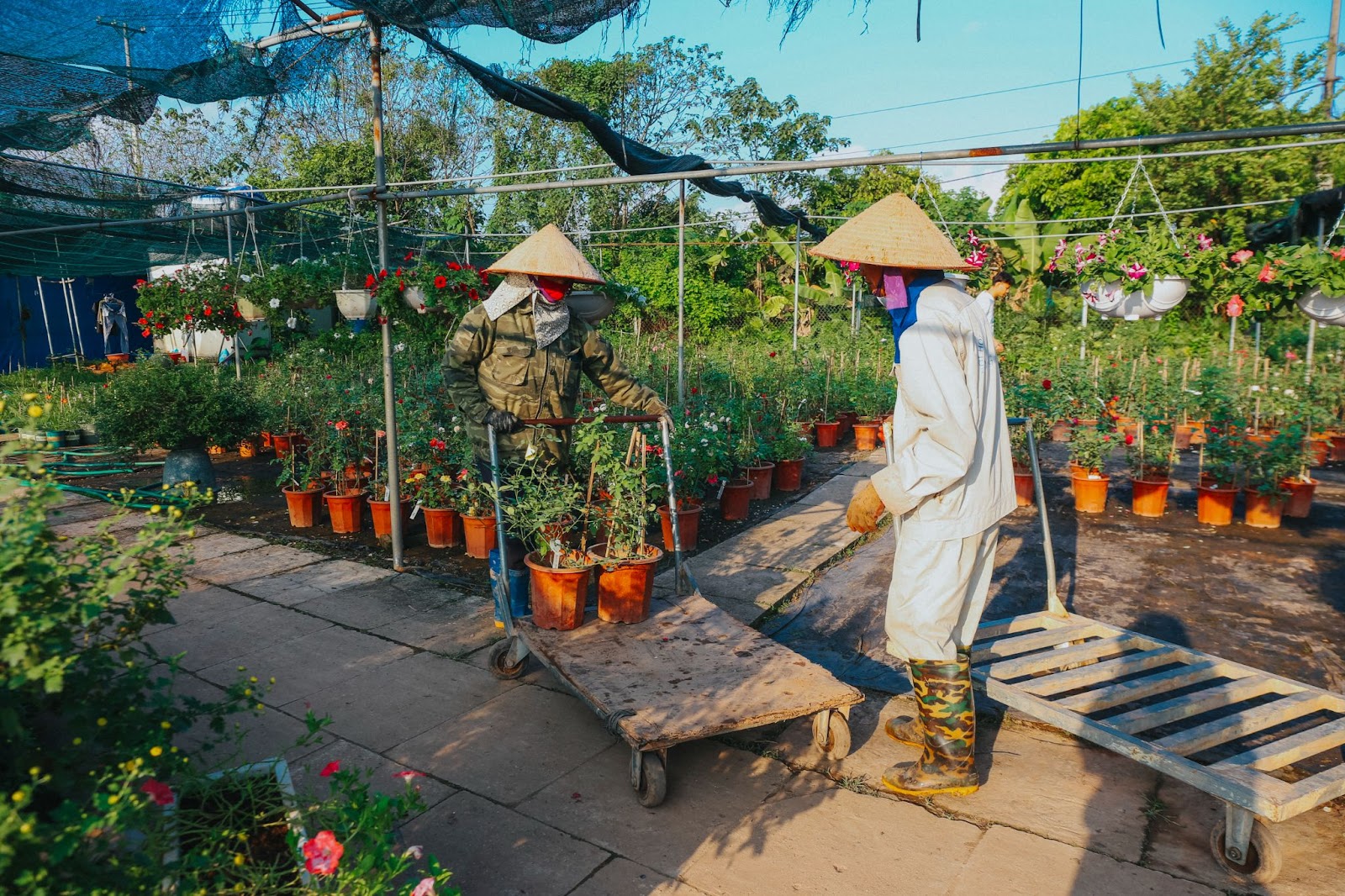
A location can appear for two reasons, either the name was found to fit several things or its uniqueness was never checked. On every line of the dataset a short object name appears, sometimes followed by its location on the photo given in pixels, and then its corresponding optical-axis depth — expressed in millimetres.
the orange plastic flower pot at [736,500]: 6992
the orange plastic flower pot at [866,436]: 10125
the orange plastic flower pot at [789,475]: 8039
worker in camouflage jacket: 4312
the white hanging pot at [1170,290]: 6984
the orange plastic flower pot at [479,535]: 5934
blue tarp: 19891
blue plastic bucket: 4391
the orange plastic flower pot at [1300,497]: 6660
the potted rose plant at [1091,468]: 7023
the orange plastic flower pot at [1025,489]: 7263
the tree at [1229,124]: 16516
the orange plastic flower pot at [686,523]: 6152
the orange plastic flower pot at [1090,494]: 7008
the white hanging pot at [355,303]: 6793
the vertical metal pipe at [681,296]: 6488
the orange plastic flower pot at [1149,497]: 6840
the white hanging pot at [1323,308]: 6746
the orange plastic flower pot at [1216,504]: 6582
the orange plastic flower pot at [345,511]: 6594
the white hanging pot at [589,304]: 5645
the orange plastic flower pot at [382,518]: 6406
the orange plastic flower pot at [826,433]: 10220
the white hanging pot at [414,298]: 5883
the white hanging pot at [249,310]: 9258
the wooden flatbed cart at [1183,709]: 2688
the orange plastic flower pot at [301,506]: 6816
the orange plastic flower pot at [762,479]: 7594
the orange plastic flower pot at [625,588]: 3873
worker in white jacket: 3074
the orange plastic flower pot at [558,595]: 3797
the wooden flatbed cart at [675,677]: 3094
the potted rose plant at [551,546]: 3818
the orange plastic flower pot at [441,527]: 6207
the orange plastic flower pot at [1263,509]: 6500
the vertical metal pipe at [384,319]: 5402
